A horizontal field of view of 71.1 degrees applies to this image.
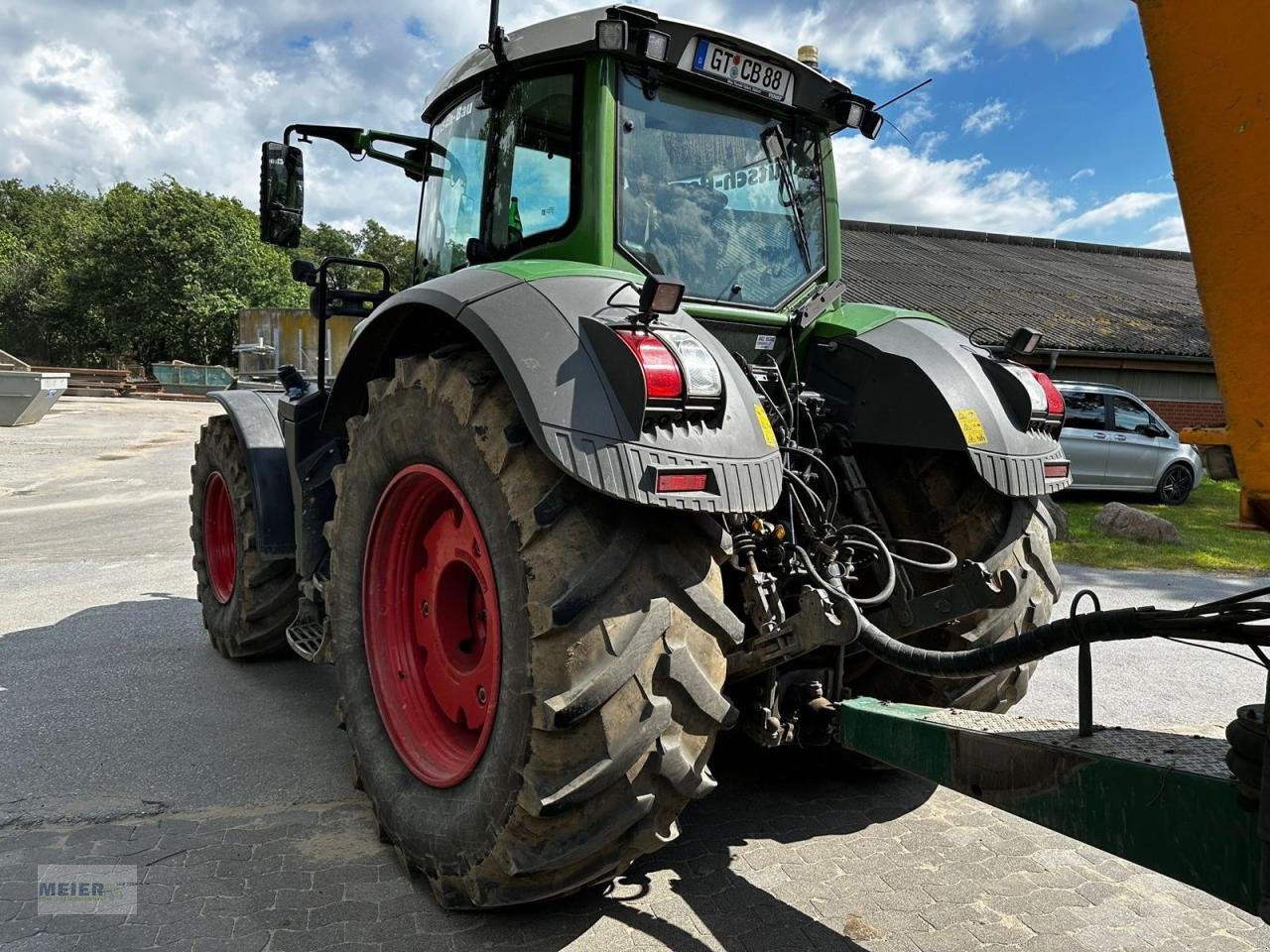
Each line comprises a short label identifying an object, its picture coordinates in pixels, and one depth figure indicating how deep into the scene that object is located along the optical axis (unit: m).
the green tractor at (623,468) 2.07
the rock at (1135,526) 10.02
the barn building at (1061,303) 17.69
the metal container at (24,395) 19.00
